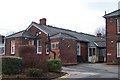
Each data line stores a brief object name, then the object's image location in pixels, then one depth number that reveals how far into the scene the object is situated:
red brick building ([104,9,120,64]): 17.88
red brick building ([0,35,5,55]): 22.68
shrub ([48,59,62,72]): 11.72
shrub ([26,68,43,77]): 9.99
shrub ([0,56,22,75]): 10.11
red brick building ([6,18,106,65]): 18.44
